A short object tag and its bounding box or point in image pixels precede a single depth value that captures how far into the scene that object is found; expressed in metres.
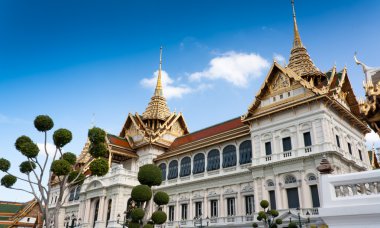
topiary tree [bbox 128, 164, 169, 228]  16.47
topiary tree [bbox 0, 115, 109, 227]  18.80
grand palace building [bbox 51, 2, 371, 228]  22.69
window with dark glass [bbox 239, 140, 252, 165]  27.31
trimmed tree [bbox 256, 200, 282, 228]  19.43
